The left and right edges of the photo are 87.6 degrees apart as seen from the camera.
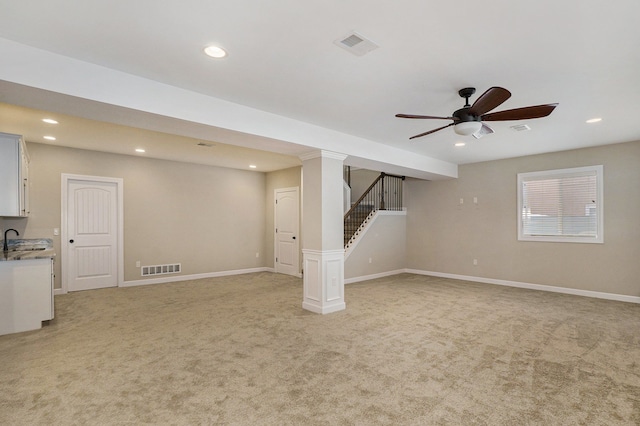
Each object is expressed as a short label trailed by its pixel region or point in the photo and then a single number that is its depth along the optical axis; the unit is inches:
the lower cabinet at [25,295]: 153.9
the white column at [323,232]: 189.5
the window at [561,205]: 227.1
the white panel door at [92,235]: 238.4
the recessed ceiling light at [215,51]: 98.7
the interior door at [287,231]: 307.3
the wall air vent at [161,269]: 267.1
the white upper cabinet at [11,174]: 165.9
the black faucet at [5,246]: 213.6
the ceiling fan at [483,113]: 108.9
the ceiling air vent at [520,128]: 176.2
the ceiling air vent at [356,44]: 92.5
